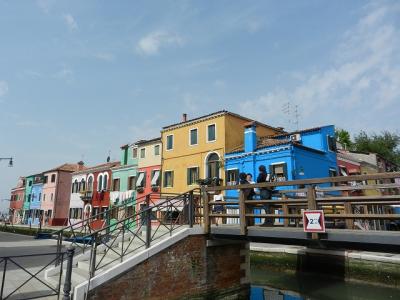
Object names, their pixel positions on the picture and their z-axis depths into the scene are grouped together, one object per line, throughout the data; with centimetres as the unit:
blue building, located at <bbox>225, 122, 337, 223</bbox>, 2173
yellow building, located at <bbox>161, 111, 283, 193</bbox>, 2555
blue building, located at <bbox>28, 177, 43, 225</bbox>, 5053
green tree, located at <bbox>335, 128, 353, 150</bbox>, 4734
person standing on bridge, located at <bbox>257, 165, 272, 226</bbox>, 922
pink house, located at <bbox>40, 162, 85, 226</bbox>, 4619
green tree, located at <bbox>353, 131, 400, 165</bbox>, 4538
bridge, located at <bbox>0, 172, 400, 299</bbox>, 740
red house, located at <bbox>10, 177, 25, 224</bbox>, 5862
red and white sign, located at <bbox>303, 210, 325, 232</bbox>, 758
